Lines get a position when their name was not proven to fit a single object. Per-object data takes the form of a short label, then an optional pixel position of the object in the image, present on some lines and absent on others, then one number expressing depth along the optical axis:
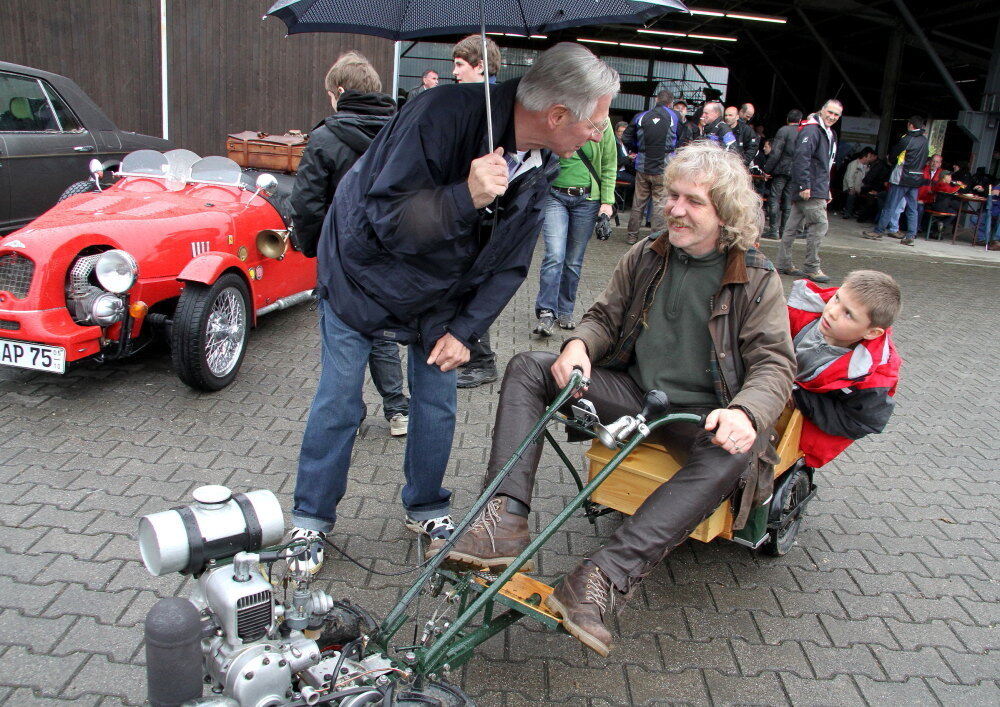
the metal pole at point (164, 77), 11.23
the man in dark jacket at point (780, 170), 10.99
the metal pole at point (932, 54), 15.66
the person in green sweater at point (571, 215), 6.01
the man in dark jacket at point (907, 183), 12.77
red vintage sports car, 4.07
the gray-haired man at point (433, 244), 2.43
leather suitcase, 6.70
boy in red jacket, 3.08
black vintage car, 6.57
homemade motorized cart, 1.75
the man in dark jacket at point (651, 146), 10.59
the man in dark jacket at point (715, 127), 11.52
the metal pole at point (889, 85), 18.00
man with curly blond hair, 2.50
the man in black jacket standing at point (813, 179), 9.18
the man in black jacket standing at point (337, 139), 3.66
